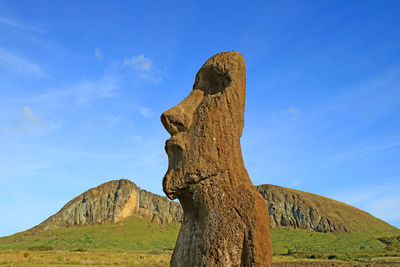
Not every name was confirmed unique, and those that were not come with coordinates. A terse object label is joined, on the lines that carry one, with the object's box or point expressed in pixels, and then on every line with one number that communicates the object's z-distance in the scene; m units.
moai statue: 6.50
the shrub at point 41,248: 48.00
